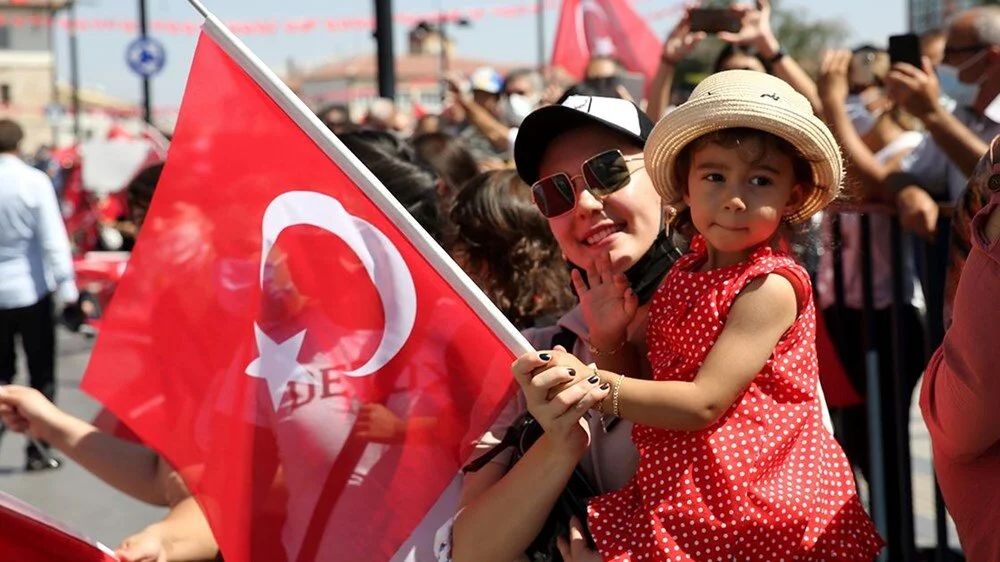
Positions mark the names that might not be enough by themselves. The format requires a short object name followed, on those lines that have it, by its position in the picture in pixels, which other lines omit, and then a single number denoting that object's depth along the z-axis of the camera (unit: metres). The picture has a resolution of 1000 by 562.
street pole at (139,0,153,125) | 23.86
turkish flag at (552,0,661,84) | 10.63
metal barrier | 4.42
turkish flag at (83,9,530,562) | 2.55
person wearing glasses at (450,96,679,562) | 2.38
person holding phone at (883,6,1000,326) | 4.53
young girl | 2.26
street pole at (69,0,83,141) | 50.56
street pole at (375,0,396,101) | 8.80
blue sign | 24.01
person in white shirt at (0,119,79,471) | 9.45
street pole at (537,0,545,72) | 45.72
